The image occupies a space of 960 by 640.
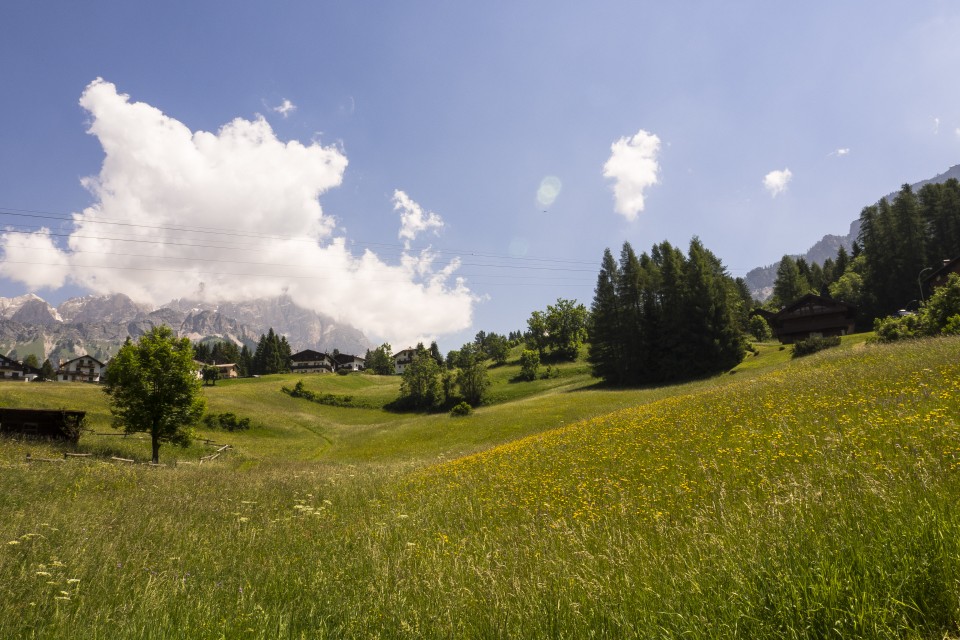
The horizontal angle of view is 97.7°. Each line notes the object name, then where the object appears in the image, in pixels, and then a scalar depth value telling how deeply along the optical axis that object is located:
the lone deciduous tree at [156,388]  28.77
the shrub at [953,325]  25.62
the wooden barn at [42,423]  27.28
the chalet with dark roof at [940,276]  60.56
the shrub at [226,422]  54.06
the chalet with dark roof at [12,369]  136.50
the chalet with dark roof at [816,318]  73.88
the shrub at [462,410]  61.97
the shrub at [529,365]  102.88
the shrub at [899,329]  32.29
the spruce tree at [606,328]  76.69
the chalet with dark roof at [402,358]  182.38
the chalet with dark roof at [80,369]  166.88
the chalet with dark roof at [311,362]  196.38
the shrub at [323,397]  93.38
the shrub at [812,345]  46.31
